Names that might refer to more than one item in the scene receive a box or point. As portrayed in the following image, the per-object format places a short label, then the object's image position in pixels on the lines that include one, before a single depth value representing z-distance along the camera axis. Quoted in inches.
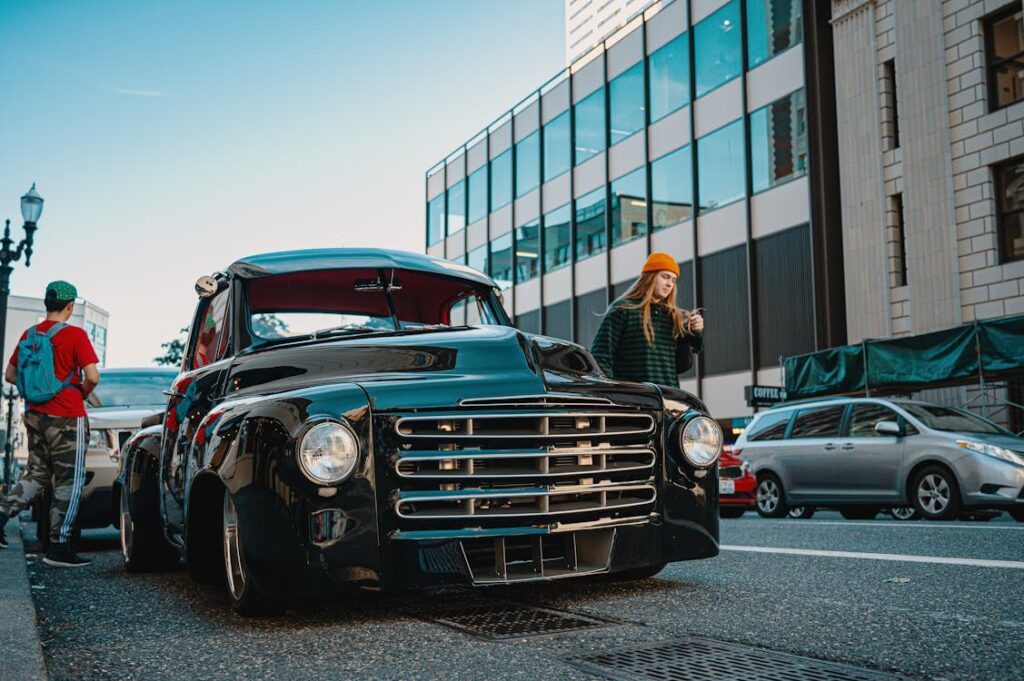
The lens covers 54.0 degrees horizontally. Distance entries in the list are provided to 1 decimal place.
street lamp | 652.1
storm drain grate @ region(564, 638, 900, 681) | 113.7
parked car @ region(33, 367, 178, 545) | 318.0
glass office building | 951.6
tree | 1691.7
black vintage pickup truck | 145.9
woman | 259.6
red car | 538.4
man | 247.9
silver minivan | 433.1
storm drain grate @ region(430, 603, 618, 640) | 141.3
